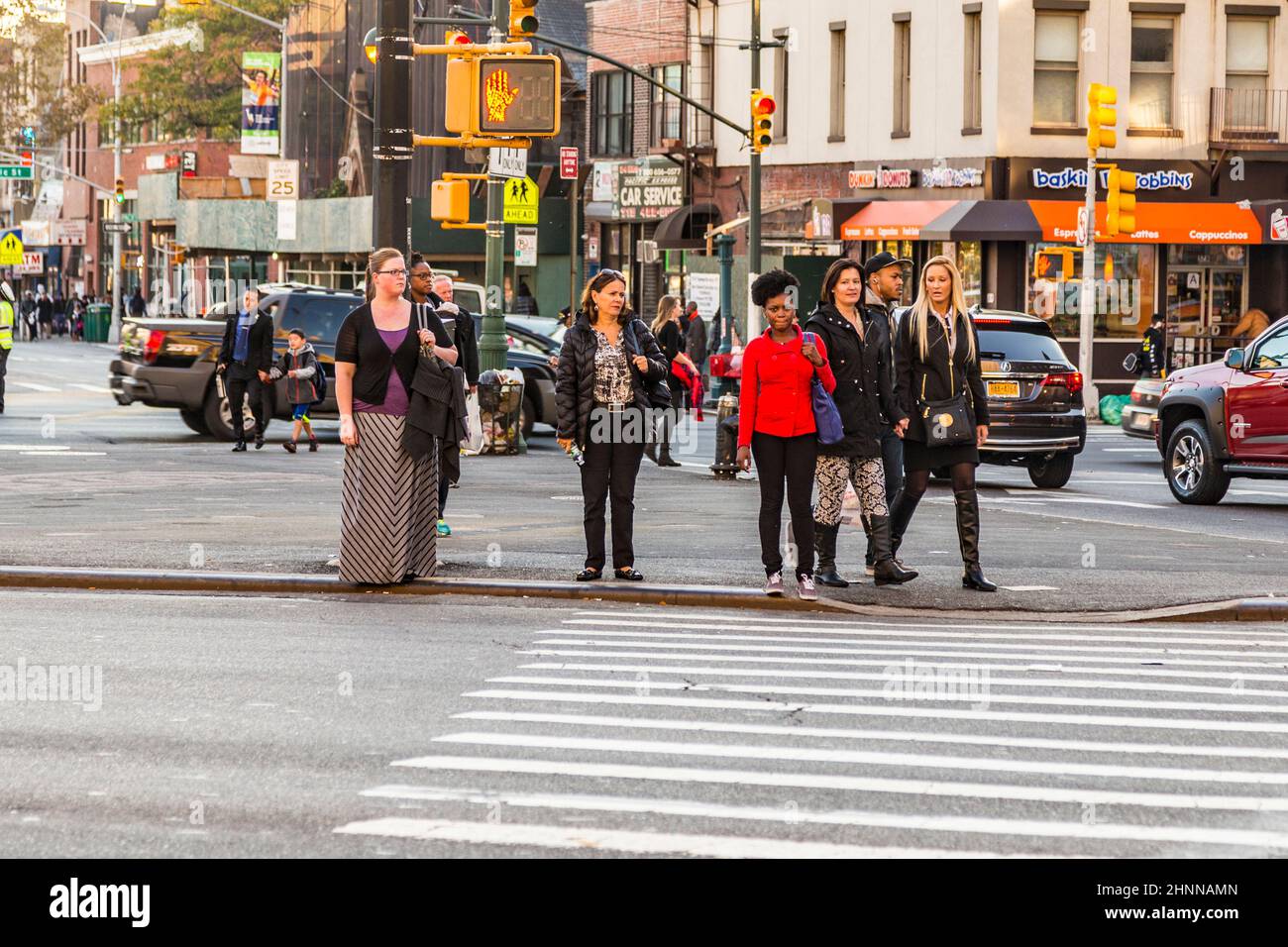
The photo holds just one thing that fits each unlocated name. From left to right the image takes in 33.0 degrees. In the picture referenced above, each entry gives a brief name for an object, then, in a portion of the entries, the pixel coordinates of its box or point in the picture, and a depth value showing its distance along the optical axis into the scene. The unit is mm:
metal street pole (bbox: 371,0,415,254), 14812
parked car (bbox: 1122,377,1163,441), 25562
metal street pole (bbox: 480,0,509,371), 25672
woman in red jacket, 12391
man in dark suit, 25016
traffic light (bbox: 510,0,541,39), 17766
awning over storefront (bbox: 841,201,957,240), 42312
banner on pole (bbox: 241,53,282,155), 71062
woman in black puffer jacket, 12797
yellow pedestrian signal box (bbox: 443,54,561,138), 16125
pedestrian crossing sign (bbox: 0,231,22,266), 66375
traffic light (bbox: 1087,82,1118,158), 32719
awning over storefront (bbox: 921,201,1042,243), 40594
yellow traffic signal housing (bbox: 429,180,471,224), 17391
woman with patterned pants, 12766
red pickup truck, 19922
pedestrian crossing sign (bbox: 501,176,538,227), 33094
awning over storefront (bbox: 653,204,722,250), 52000
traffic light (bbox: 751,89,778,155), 34438
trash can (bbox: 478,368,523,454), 24828
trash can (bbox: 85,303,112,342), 72312
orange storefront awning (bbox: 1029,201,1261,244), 40844
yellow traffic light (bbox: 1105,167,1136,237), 34031
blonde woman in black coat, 12938
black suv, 21953
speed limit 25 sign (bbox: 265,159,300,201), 70500
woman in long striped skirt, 12648
